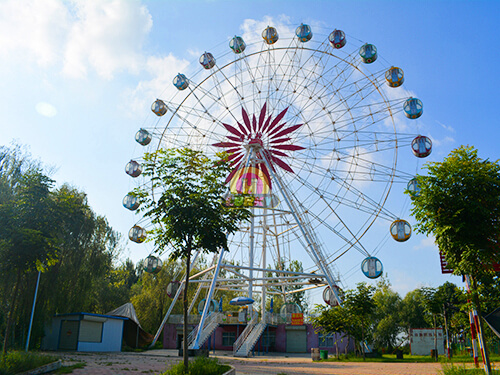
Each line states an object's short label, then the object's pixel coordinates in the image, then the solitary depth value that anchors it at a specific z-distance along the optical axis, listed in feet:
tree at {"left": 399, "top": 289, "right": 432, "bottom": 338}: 168.66
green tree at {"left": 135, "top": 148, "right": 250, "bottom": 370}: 41.65
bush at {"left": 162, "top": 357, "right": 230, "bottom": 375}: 35.32
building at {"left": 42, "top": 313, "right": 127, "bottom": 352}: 90.48
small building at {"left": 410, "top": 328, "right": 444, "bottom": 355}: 107.34
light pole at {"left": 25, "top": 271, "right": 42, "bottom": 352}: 79.97
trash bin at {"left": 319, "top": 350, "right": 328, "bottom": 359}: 82.84
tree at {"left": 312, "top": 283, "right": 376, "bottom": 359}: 81.51
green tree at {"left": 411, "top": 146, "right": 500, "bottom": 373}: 37.55
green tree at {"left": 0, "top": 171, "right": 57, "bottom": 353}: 42.11
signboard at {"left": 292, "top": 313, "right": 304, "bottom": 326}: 110.73
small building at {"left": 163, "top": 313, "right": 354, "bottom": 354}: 108.88
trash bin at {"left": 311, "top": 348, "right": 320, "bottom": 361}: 79.20
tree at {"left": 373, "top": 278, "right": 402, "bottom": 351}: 162.20
